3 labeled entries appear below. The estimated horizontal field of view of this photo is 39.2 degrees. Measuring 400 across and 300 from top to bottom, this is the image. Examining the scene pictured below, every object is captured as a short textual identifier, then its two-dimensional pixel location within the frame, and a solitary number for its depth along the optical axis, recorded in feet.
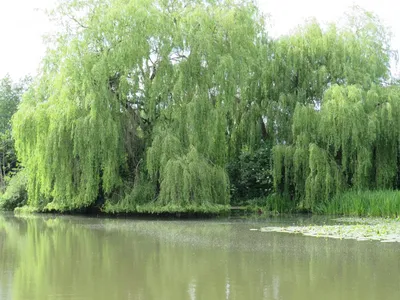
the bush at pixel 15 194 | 77.25
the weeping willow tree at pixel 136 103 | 56.59
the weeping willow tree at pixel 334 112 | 60.59
